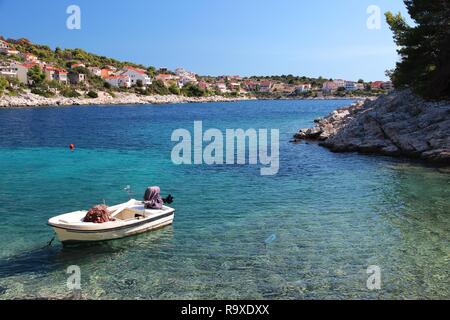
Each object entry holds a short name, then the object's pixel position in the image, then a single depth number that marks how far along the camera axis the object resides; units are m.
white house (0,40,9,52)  158.36
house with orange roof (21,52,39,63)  154.02
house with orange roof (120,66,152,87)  175.75
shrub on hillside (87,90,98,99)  143.51
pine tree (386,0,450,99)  36.97
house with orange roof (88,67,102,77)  165.12
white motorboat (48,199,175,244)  13.99
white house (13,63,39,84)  128.19
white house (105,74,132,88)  166.38
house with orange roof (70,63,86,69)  164.00
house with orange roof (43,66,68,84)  139.25
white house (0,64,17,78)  123.69
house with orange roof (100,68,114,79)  169.77
